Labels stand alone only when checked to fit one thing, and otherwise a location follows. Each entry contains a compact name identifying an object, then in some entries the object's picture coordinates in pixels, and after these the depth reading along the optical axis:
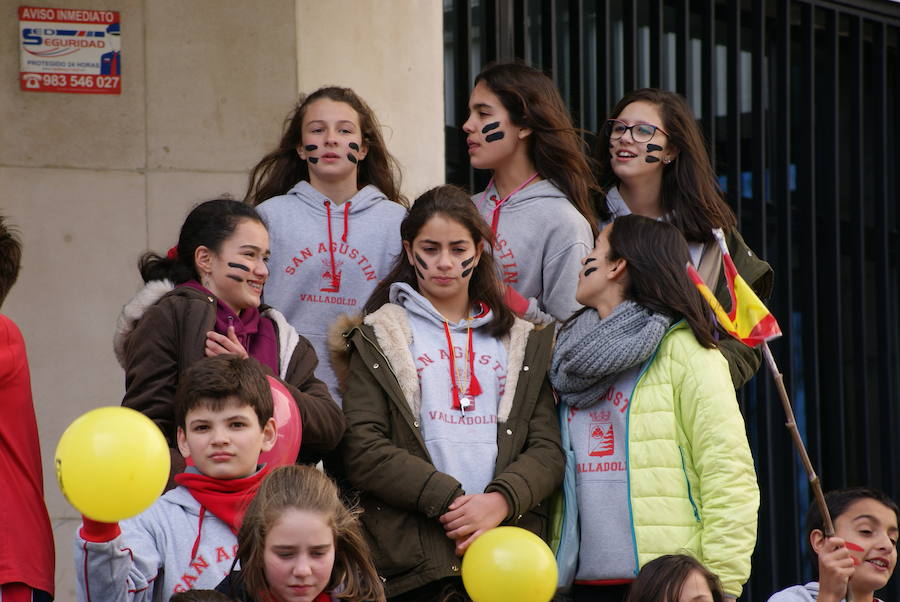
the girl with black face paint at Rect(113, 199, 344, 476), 8.38
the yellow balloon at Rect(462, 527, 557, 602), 7.53
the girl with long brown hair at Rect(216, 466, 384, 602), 7.07
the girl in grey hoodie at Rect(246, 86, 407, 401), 9.73
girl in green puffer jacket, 8.50
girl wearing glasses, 10.05
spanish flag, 8.65
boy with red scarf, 7.41
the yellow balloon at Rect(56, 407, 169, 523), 6.35
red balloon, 8.06
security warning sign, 11.59
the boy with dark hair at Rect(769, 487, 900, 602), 9.45
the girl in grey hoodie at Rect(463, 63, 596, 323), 9.87
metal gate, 13.80
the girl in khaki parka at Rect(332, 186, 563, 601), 8.37
